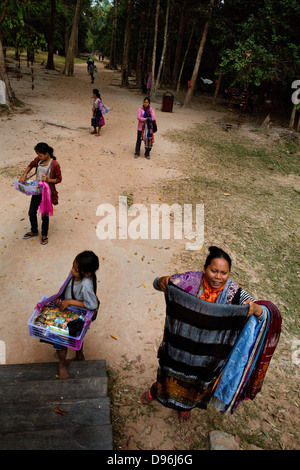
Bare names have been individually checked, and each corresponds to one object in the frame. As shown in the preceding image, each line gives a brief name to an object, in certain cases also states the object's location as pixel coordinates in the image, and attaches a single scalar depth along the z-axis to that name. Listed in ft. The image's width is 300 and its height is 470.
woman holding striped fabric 7.30
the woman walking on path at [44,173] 15.07
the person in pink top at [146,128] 28.09
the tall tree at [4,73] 33.64
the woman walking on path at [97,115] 32.69
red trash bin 53.09
